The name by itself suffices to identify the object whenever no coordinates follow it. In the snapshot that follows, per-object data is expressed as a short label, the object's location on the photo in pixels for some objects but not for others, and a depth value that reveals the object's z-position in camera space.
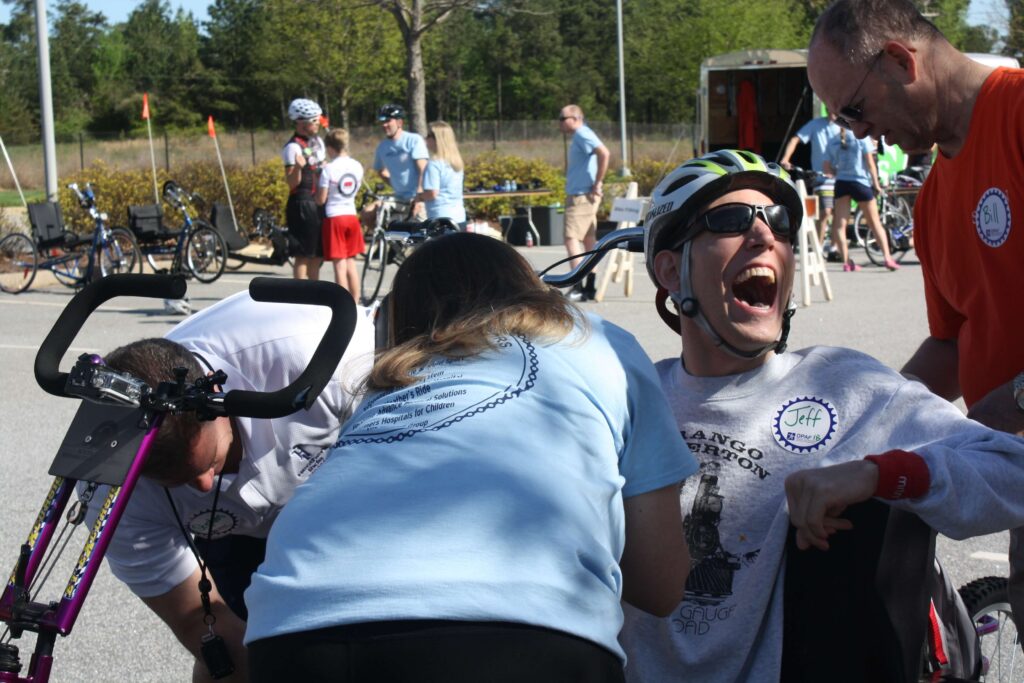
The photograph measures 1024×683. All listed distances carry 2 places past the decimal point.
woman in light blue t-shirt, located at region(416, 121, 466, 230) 12.45
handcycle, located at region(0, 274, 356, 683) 2.00
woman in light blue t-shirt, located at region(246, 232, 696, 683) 1.71
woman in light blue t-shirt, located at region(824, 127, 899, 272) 14.16
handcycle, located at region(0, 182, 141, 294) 14.30
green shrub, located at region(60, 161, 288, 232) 20.11
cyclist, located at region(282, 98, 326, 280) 11.60
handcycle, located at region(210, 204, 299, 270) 15.88
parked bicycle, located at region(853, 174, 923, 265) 16.19
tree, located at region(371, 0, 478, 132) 24.78
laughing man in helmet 2.15
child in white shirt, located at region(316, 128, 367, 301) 11.48
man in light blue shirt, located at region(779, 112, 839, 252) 15.74
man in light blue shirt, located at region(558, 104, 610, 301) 12.76
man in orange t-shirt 2.69
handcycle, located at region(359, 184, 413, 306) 13.09
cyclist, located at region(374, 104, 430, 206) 13.00
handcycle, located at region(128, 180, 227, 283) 15.01
